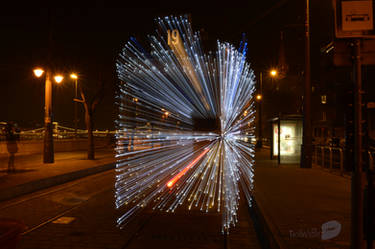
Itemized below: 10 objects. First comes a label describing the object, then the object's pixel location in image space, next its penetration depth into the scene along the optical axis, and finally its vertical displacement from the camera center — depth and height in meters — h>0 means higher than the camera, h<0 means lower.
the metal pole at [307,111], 15.94 +1.17
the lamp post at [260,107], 30.43 +2.79
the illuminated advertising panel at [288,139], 18.92 -0.10
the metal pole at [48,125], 17.89 +0.53
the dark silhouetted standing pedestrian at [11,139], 15.78 -0.17
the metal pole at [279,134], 18.58 +0.16
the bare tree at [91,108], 21.47 +1.68
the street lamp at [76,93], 22.05 +3.12
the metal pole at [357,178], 4.55 -0.52
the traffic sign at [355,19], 4.59 +1.51
